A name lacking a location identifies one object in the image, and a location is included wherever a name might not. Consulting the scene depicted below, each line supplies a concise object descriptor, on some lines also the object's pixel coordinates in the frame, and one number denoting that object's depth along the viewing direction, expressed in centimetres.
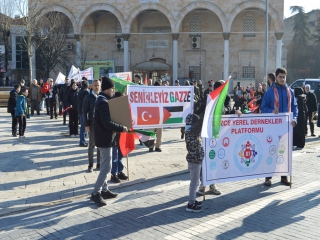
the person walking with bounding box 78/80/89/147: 1190
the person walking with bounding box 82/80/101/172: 934
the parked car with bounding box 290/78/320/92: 2733
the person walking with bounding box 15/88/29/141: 1376
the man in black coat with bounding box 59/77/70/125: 1764
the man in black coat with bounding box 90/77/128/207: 698
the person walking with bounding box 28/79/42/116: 2178
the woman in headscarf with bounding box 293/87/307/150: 1173
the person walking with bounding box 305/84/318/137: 1605
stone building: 3719
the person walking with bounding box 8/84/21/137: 1446
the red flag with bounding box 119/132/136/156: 835
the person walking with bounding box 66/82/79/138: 1411
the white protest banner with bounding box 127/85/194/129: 937
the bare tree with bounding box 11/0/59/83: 3058
